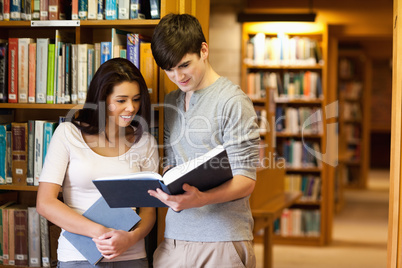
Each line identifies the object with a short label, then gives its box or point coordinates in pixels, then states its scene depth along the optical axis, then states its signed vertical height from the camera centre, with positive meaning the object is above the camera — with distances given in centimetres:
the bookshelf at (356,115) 977 +6
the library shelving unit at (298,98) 568 +20
